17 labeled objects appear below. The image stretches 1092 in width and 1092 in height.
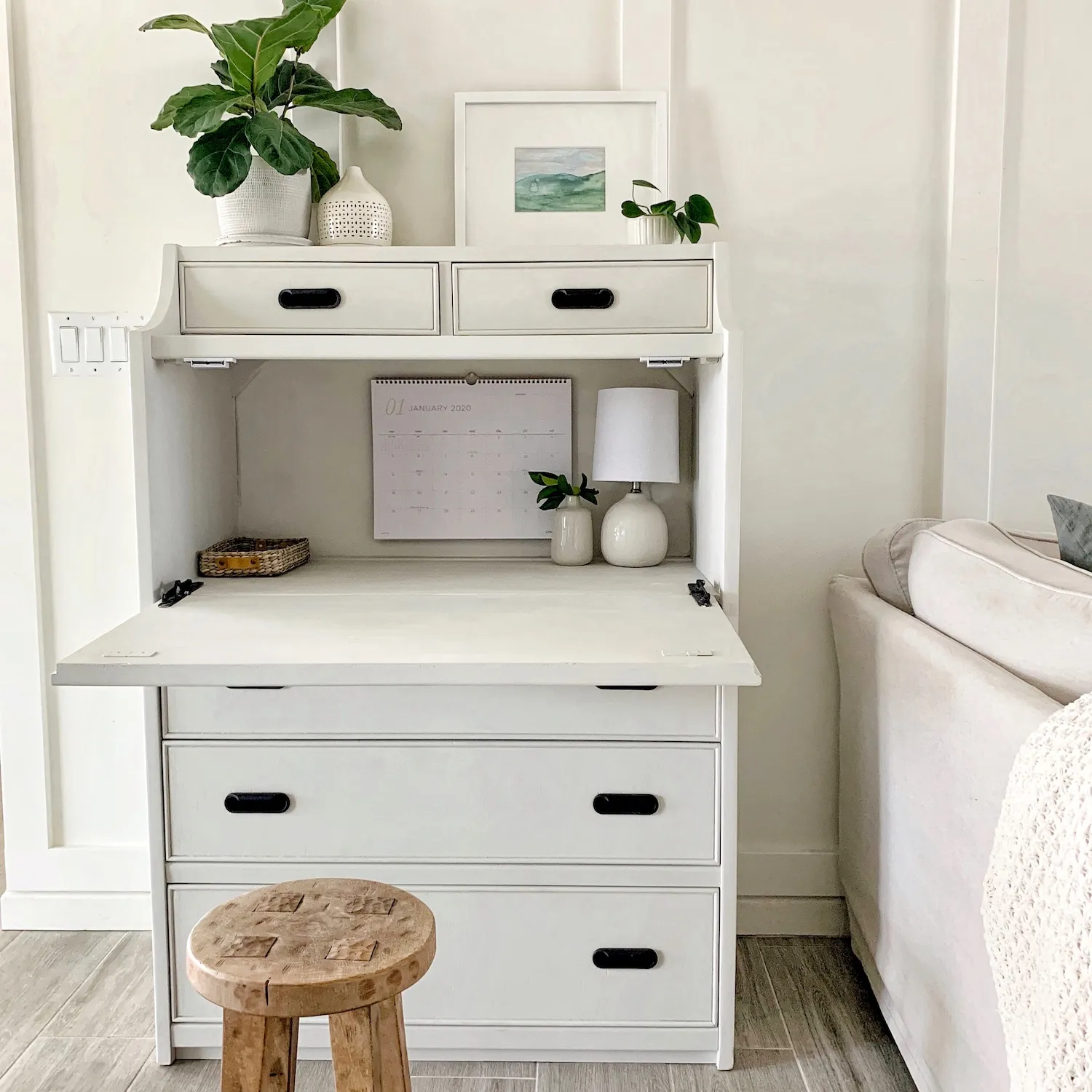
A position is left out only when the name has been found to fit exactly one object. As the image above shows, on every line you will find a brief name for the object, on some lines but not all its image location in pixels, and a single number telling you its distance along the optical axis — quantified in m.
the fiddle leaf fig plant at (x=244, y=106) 1.78
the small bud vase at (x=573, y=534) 2.07
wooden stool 1.05
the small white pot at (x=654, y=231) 1.90
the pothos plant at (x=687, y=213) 1.86
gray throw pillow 1.49
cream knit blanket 0.95
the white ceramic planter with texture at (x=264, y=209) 1.87
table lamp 1.98
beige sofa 1.26
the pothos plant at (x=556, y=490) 2.05
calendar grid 2.14
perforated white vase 1.91
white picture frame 2.04
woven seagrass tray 1.93
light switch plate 2.13
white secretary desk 1.50
